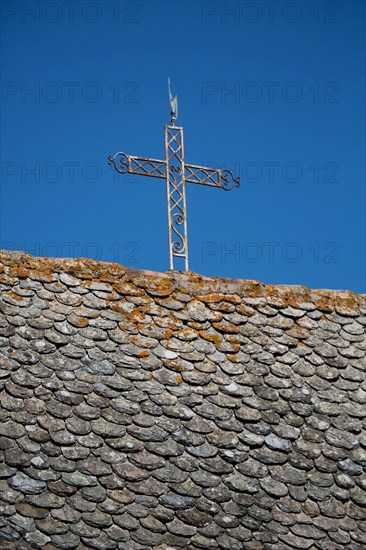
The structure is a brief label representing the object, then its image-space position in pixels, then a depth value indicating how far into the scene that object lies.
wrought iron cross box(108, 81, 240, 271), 21.43
